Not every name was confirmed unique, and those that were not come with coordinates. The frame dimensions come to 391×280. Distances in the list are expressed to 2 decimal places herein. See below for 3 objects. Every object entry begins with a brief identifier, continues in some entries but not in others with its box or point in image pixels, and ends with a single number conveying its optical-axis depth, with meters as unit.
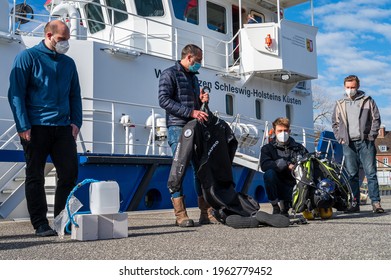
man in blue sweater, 3.89
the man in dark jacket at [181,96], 4.54
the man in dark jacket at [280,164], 5.04
